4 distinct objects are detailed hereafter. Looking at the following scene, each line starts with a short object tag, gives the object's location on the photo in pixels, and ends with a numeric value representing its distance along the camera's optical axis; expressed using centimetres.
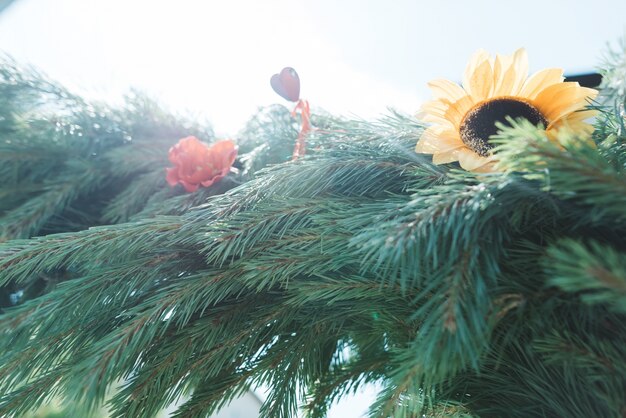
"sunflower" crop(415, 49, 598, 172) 36
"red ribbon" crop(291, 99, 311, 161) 50
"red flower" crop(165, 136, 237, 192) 57
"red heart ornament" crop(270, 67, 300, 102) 53
